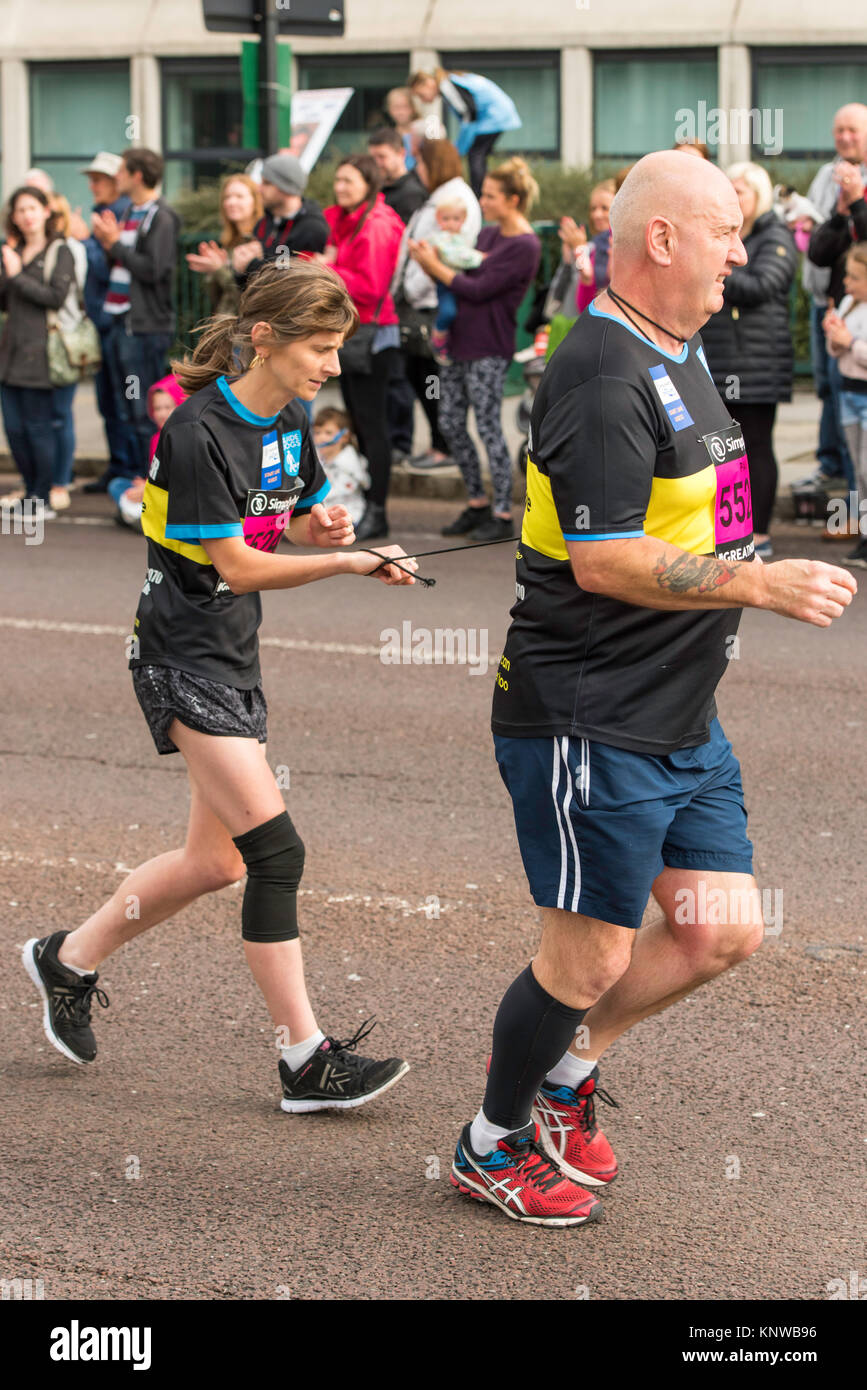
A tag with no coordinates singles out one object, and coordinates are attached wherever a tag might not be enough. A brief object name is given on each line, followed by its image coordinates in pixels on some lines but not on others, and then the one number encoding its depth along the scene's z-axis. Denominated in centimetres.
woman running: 382
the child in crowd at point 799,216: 1345
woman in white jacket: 1090
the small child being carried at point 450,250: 1074
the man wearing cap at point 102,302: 1248
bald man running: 313
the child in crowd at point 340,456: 1070
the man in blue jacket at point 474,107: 1349
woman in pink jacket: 1091
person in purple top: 1057
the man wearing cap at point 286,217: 1094
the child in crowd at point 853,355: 976
